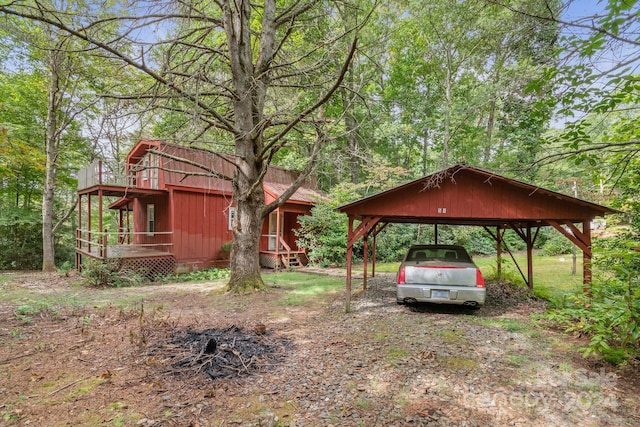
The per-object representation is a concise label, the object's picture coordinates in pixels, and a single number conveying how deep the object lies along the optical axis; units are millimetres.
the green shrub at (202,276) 13180
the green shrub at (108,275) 11078
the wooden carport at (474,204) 6406
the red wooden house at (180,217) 13133
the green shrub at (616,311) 3705
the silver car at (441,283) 6508
